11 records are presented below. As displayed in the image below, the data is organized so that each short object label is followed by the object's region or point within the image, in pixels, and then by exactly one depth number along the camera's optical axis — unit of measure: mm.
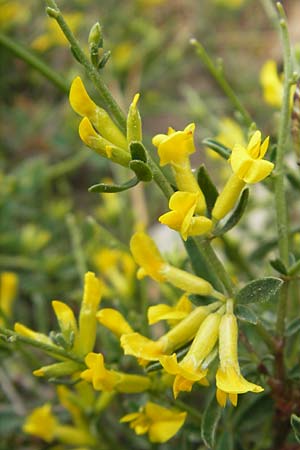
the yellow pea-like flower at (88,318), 173
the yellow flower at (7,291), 243
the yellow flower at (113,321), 174
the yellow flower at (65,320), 172
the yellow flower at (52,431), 206
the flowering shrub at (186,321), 157
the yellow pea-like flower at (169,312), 168
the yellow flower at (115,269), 238
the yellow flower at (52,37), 384
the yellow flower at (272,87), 216
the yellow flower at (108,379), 165
